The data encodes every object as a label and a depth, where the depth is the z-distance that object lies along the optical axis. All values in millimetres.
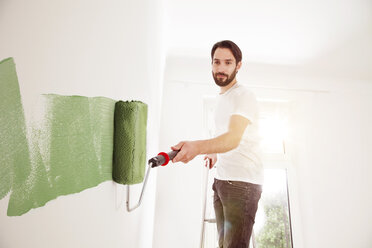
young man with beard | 887
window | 2168
